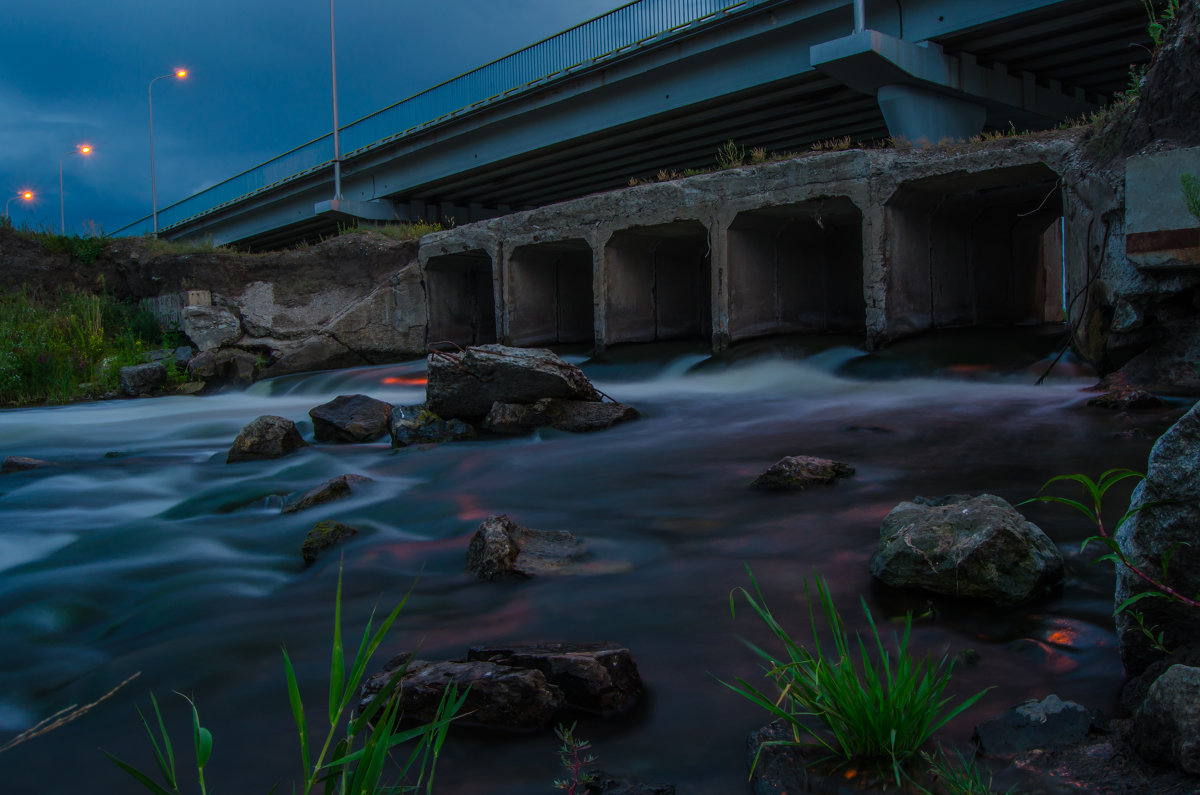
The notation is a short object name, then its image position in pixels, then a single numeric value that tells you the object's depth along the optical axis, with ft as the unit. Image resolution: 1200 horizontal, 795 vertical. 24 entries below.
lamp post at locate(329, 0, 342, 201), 91.99
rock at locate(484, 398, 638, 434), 24.80
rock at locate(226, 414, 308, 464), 23.58
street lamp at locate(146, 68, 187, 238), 117.21
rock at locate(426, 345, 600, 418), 25.29
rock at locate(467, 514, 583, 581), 12.80
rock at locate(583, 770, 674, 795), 6.81
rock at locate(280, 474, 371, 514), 18.24
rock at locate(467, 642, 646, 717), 8.50
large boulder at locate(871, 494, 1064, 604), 9.91
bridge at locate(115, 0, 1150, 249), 50.75
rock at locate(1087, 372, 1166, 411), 19.56
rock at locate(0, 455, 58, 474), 22.95
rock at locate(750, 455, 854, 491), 16.26
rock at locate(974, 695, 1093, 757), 6.89
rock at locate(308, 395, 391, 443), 25.96
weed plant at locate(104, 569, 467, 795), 4.49
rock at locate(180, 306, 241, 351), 46.50
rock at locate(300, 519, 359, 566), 14.97
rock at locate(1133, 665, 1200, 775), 5.78
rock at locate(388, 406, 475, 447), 24.76
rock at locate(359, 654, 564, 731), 8.20
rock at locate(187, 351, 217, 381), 43.06
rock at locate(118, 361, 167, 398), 40.91
